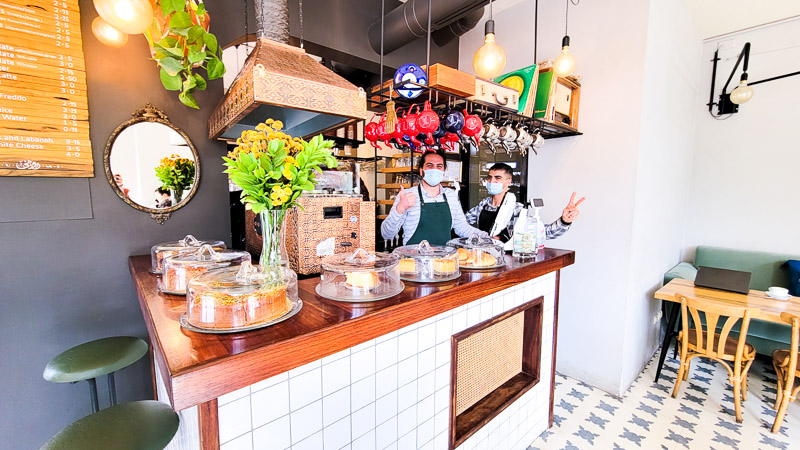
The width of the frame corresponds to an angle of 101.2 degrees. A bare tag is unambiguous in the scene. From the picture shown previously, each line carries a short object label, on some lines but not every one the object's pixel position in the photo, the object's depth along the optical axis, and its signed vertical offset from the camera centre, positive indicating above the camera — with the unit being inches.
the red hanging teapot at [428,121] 71.7 +16.6
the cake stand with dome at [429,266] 54.6 -11.5
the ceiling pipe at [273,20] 61.1 +33.1
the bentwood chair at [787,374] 85.9 -48.1
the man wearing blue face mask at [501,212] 93.3 -4.2
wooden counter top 27.8 -14.1
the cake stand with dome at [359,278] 45.3 -11.5
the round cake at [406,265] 56.1 -11.6
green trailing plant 51.8 +26.3
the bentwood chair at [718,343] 91.7 -43.3
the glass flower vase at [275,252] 40.9 -7.6
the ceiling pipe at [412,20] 89.1 +51.7
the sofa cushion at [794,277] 120.5 -28.6
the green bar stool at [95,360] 53.4 -28.5
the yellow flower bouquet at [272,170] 39.4 +3.2
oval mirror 73.4 +7.5
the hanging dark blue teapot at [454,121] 74.3 +17.3
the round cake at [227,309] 33.8 -11.8
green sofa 117.5 -29.7
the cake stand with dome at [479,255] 63.4 -11.2
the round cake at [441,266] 55.2 -11.5
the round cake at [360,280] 45.6 -11.5
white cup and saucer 102.7 -29.5
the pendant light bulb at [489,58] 75.4 +32.3
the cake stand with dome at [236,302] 33.9 -11.1
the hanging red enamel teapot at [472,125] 76.4 +16.9
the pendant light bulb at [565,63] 87.9 +36.4
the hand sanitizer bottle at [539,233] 77.2 -8.5
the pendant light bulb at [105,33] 66.3 +33.0
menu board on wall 60.1 +19.9
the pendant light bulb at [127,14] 47.9 +27.0
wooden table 91.6 -30.7
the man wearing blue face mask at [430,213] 94.1 -4.6
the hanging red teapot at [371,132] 83.7 +16.8
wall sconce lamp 120.4 +41.5
